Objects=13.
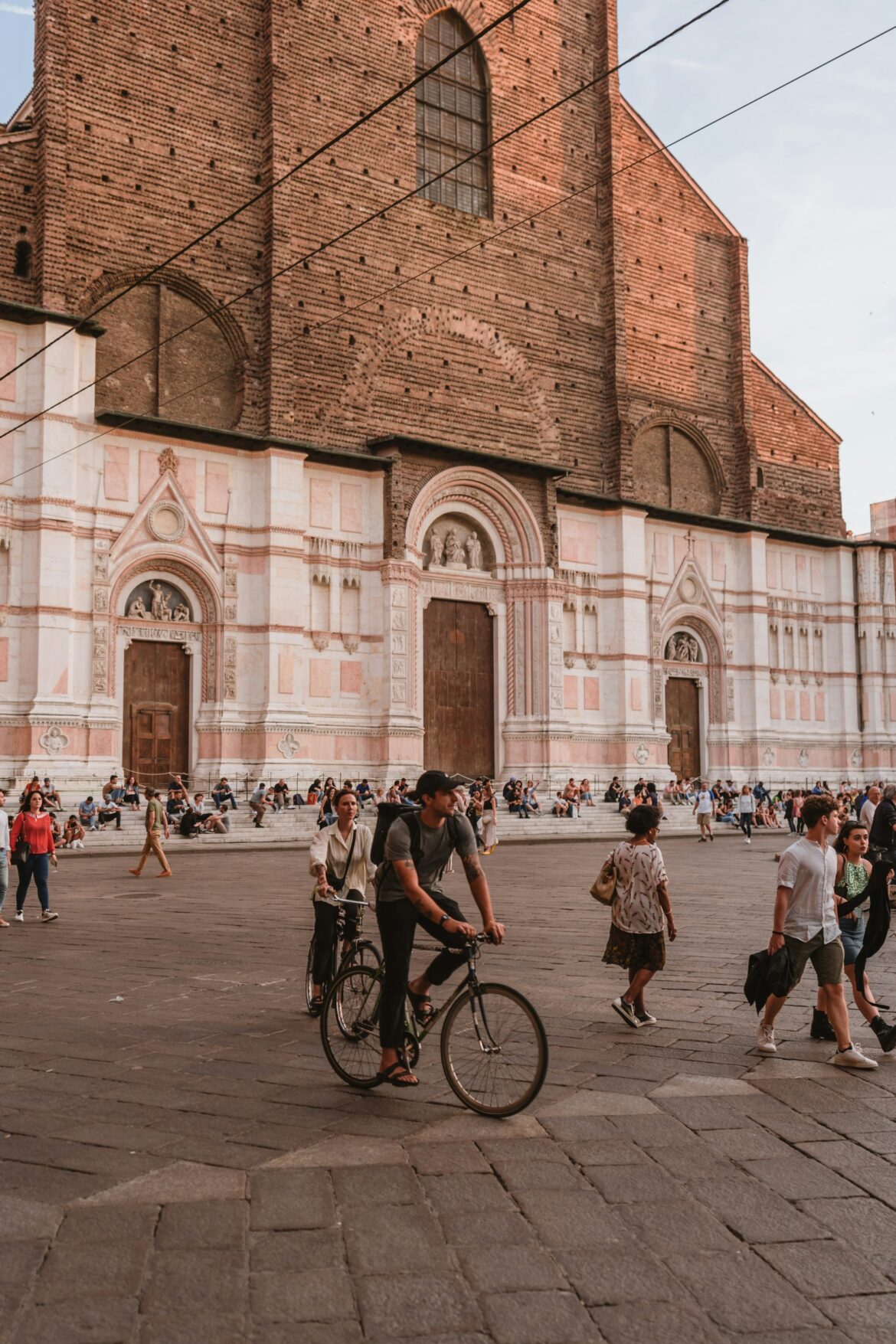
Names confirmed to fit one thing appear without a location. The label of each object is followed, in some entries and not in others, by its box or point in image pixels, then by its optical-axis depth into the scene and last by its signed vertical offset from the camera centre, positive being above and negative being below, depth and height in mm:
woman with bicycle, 6973 -605
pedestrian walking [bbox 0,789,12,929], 11258 -815
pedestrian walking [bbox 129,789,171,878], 15945 -868
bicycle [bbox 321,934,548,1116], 4809 -1153
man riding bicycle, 5145 -534
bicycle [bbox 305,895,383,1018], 5879 -958
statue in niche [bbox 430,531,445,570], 28469 +5186
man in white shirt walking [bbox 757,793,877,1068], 5945 -721
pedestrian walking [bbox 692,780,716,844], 24578 -922
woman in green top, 6239 -845
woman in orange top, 11859 -765
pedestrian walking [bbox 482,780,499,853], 21125 -1081
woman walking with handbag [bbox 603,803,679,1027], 6660 -834
